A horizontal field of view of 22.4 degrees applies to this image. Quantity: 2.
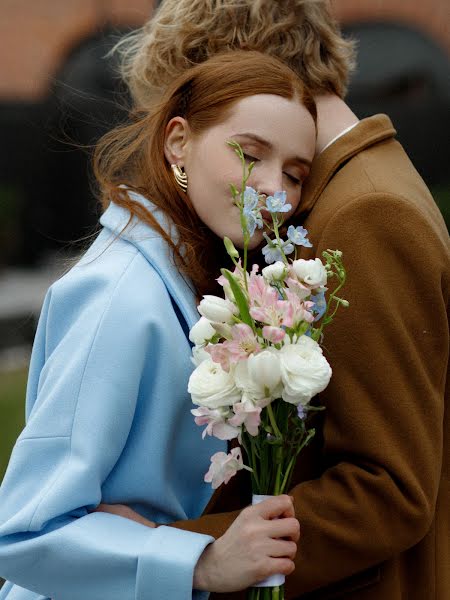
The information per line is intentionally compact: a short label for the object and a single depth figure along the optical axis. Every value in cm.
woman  228
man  235
